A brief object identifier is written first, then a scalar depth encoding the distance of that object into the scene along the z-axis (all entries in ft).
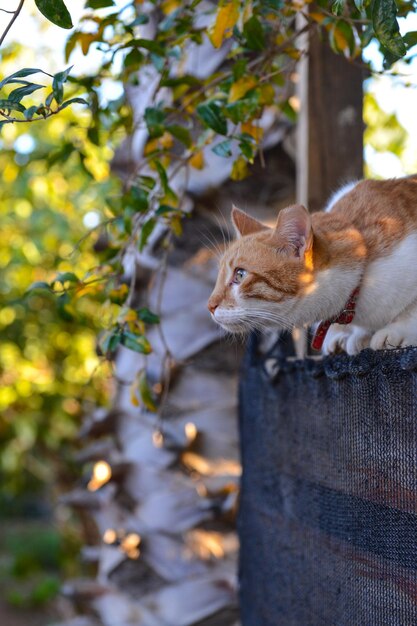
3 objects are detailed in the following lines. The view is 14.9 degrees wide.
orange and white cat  4.31
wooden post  5.22
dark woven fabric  3.76
